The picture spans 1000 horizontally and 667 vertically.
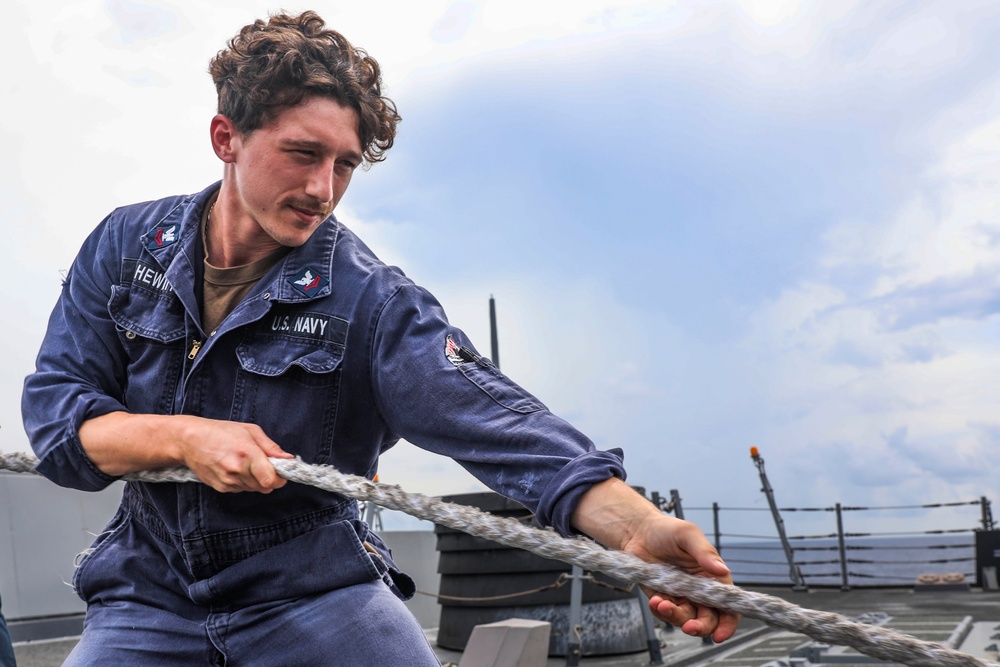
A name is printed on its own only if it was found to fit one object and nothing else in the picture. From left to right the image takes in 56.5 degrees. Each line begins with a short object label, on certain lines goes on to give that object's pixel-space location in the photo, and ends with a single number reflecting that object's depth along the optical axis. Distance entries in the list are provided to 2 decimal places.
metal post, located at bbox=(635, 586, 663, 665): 5.96
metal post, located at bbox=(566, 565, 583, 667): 5.91
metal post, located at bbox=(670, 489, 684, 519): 7.12
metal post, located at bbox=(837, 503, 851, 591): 10.27
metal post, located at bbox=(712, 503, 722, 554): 10.64
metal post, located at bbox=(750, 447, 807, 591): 10.31
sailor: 1.50
